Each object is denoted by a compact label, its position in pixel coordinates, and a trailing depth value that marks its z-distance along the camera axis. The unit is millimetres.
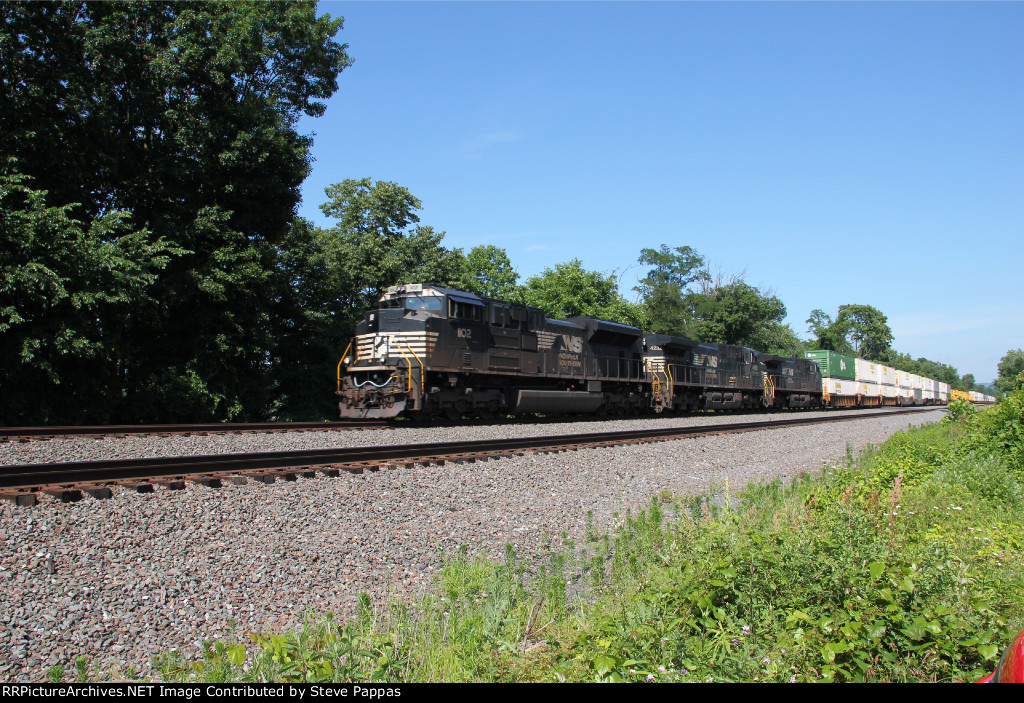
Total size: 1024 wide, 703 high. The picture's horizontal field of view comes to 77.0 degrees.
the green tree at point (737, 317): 59156
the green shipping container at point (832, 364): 45225
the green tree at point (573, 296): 45625
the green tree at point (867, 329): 126625
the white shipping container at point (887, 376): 53000
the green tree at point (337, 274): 24781
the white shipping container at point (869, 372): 50062
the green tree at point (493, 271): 43906
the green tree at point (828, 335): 115500
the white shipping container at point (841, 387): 44719
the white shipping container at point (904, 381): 57750
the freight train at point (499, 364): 17266
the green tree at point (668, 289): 61656
